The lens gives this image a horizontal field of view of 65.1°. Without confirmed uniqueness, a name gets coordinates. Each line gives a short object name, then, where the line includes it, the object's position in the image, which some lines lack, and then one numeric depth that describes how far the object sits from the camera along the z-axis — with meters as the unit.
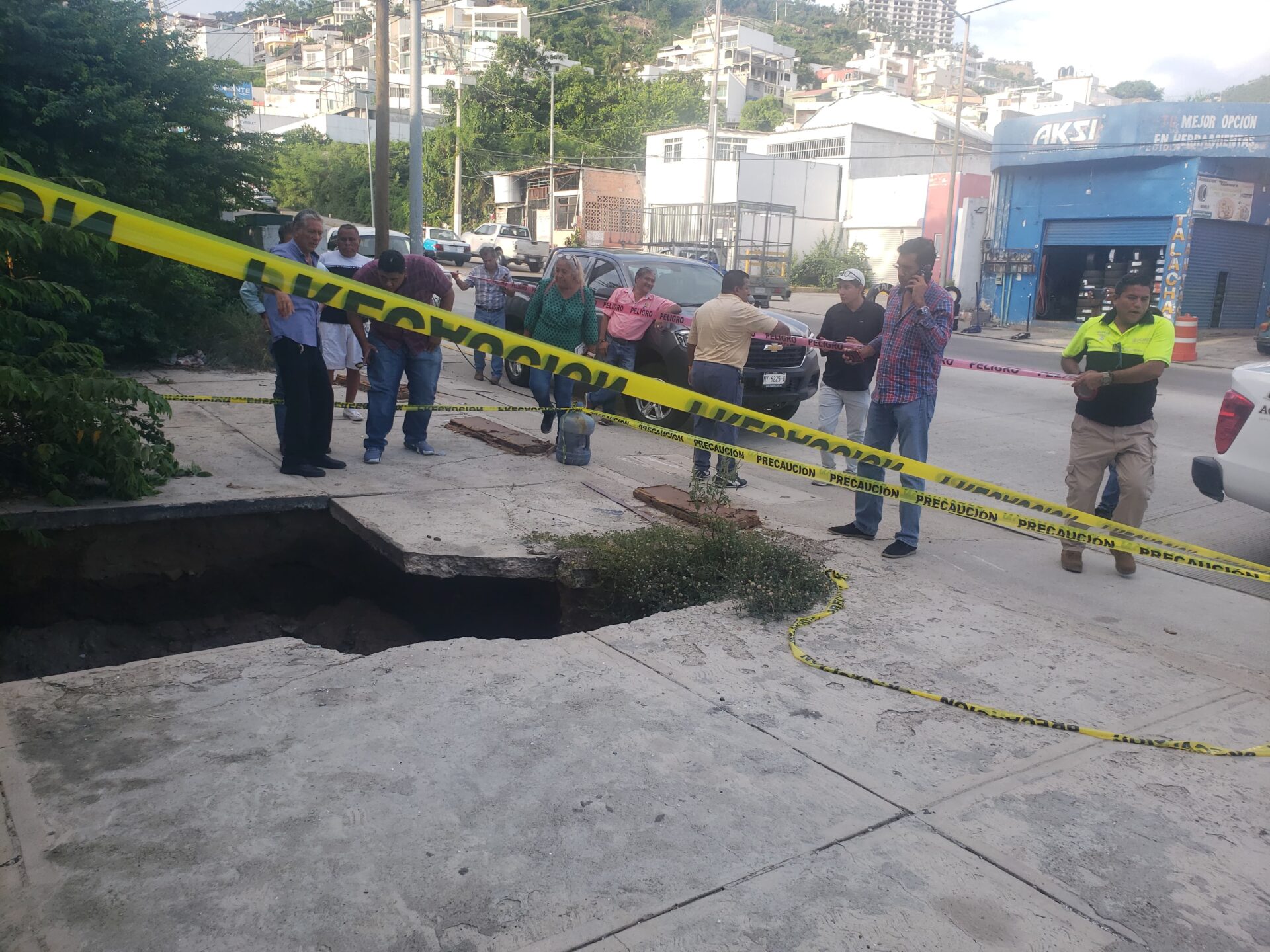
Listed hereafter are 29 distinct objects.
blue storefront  25.31
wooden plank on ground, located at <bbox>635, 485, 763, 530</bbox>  6.00
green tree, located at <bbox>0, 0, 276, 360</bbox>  9.37
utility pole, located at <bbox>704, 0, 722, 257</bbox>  40.41
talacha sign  25.38
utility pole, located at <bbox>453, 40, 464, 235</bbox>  54.81
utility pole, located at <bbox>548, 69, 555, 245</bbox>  51.69
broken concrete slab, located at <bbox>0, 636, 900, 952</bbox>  2.53
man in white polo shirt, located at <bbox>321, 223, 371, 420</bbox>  8.03
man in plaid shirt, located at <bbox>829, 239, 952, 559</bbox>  5.78
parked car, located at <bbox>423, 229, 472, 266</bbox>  40.00
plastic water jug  7.68
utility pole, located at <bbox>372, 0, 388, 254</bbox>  17.50
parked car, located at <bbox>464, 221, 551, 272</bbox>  42.66
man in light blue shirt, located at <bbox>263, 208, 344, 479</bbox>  6.46
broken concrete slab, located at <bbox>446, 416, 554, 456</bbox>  8.02
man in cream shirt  7.24
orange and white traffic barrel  20.19
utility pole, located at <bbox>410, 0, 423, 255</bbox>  19.02
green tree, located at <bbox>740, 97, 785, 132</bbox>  73.12
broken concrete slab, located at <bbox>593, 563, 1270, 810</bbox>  3.51
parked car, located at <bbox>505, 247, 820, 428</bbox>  9.73
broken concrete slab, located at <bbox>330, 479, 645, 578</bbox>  5.26
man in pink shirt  9.51
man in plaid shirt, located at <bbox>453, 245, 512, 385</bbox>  11.90
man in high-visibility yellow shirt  5.67
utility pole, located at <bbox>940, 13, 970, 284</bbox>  31.81
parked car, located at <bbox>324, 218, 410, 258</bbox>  19.73
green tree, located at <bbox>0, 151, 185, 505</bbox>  5.00
